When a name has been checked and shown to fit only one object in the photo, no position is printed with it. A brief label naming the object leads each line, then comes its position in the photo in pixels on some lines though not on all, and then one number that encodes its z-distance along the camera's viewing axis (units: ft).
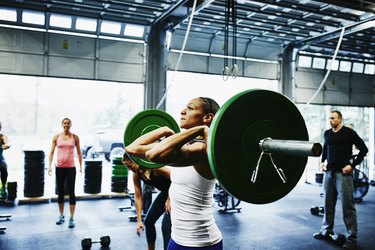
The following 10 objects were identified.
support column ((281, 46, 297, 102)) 25.30
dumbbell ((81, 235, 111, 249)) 11.12
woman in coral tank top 13.69
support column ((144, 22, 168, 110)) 20.31
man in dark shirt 11.35
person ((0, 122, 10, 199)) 16.15
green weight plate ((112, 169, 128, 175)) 19.98
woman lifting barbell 4.50
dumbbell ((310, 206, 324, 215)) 16.69
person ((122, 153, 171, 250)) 7.67
